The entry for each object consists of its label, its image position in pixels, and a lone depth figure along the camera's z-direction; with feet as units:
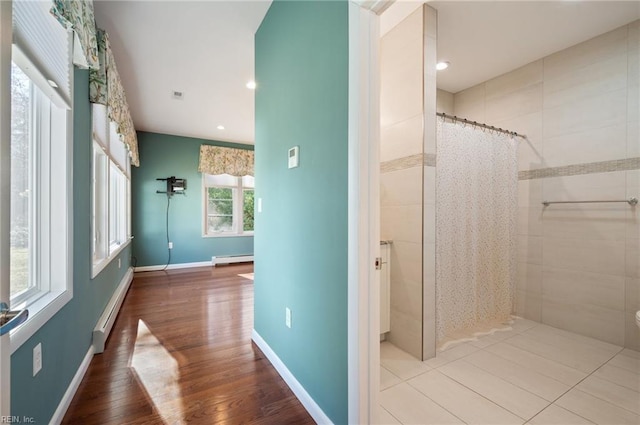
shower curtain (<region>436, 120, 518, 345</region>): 7.48
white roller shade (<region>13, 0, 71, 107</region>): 3.72
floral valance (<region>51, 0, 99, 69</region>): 4.29
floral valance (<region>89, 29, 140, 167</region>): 6.74
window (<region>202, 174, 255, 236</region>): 19.12
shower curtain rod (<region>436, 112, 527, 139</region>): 7.45
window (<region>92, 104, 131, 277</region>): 8.12
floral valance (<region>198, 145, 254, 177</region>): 18.40
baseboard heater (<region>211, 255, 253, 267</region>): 18.76
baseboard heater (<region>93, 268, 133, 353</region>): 7.01
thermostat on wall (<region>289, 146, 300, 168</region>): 5.52
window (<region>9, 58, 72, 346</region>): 4.34
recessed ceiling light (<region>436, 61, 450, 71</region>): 8.99
